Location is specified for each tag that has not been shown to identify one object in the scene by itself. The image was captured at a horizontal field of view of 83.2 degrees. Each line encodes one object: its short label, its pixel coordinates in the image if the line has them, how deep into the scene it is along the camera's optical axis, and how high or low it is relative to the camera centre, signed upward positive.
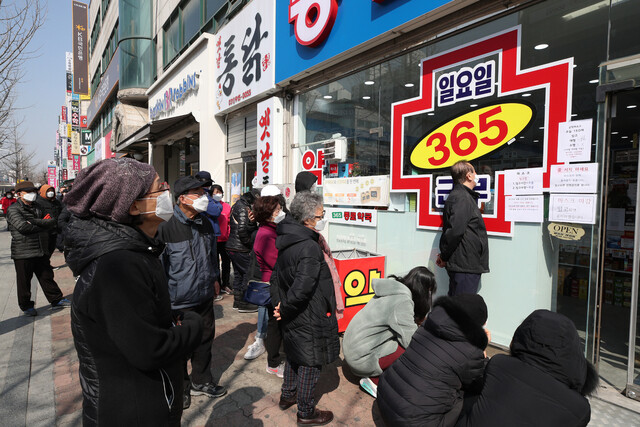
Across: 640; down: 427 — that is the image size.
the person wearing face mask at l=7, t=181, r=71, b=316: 5.14 -0.68
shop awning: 10.73 +2.21
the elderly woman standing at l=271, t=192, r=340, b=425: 2.58 -0.79
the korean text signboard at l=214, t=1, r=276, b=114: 7.46 +3.25
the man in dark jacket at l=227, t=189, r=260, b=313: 5.13 -0.64
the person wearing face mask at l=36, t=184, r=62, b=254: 7.04 -0.10
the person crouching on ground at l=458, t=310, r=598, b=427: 1.64 -0.86
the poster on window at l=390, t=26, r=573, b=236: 3.53 +0.90
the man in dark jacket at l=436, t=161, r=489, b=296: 3.61 -0.37
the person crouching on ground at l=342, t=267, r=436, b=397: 2.86 -1.03
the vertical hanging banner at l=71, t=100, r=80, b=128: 37.00 +8.46
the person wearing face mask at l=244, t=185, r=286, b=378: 3.47 -0.49
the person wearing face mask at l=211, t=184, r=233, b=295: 6.23 -0.87
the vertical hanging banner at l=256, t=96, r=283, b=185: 7.53 +1.25
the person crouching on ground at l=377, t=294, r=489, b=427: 2.02 -0.94
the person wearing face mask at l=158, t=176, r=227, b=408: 2.82 -0.55
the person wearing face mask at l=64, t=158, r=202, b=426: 1.26 -0.40
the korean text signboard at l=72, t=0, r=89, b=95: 30.77 +12.60
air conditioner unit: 6.11 +0.83
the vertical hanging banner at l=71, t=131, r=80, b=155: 36.44 +5.34
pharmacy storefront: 3.25 +0.71
